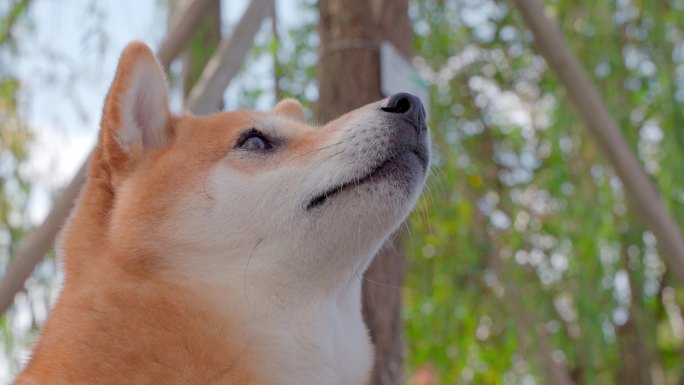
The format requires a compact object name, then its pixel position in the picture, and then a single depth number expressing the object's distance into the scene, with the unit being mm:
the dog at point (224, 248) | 1815
